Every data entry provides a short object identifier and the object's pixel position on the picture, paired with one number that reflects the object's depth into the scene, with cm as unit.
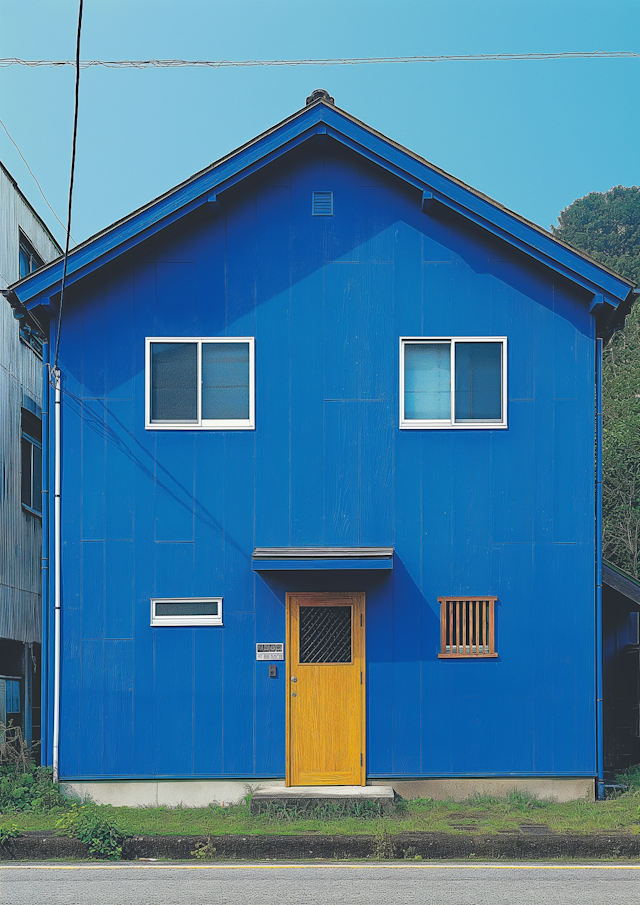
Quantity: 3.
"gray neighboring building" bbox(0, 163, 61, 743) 1727
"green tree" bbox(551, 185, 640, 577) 3619
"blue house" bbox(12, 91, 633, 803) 1309
